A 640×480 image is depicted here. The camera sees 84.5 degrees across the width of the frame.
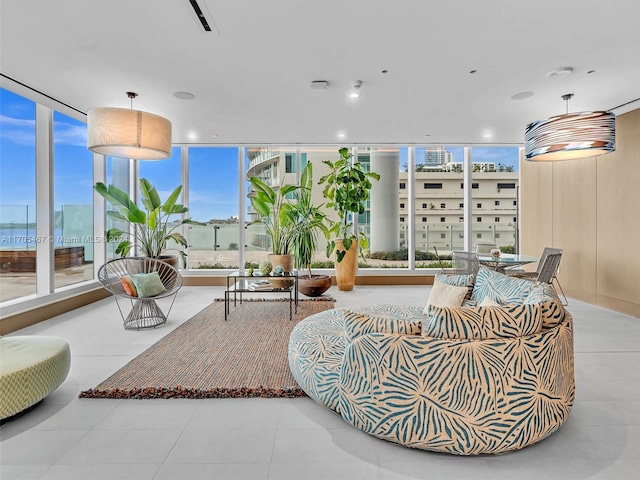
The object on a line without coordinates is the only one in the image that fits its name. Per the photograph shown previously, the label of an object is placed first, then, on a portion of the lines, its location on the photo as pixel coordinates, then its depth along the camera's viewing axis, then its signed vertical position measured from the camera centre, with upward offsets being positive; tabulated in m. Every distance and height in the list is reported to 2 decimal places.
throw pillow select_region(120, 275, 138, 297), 4.08 -0.61
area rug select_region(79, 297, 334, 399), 2.48 -1.10
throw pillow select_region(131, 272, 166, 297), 4.10 -0.60
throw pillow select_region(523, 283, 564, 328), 1.95 -0.41
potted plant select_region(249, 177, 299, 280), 6.16 +0.28
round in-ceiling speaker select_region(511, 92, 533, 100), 4.27 +1.73
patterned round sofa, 1.77 -0.73
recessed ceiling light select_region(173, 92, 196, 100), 4.27 +1.71
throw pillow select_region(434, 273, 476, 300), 3.02 -0.41
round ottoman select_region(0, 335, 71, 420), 2.06 -0.85
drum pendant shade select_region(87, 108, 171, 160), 3.65 +1.09
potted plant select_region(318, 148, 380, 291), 6.54 +0.57
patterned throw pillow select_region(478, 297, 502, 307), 2.45 -0.47
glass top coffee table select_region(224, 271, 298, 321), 4.50 -0.69
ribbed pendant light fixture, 3.61 +1.07
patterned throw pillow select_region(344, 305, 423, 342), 1.87 -0.49
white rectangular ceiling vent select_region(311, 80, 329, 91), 3.94 +1.69
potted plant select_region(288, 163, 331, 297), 6.32 +0.19
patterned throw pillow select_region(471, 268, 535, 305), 2.41 -0.39
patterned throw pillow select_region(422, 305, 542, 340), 1.80 -0.45
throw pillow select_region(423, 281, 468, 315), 2.86 -0.50
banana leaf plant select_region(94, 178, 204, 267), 5.32 +0.25
